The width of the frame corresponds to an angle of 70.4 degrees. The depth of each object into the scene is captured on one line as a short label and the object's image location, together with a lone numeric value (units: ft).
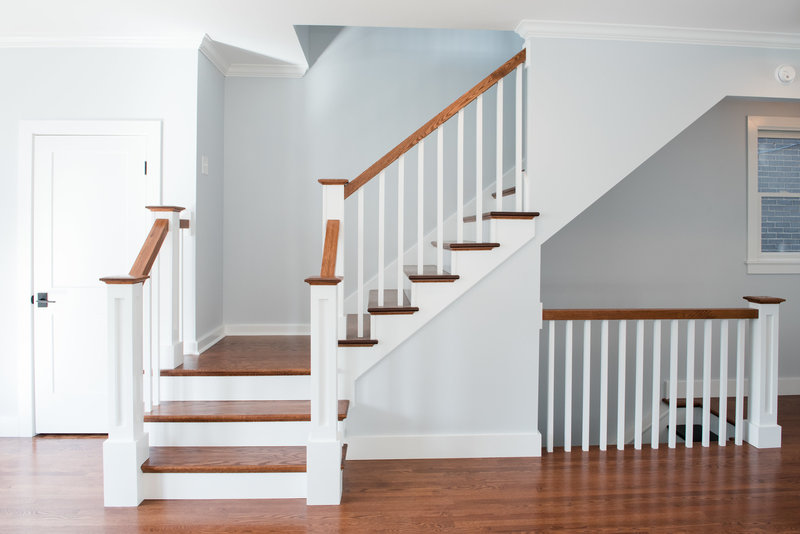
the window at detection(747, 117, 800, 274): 15.87
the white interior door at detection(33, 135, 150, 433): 12.00
